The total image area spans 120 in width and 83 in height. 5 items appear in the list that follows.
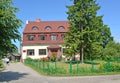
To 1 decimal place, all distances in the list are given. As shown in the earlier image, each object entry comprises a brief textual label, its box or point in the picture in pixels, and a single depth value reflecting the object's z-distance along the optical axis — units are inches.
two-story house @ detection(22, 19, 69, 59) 923.1
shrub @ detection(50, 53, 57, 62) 839.5
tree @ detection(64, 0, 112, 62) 585.2
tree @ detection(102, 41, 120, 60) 793.7
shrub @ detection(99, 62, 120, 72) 377.7
